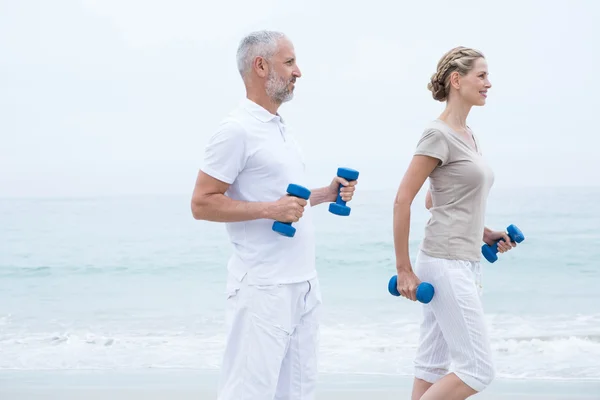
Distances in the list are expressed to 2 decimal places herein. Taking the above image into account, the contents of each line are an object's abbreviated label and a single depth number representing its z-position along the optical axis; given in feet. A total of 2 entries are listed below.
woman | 7.96
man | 7.12
